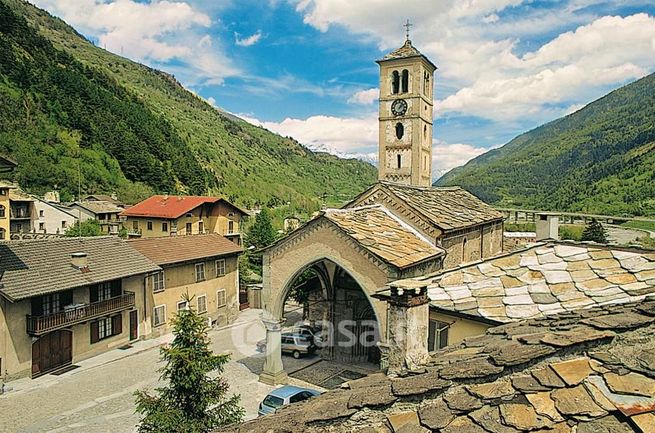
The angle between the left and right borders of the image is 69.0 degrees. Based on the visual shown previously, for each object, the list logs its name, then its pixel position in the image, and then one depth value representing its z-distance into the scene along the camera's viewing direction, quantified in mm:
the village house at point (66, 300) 22281
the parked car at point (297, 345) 25641
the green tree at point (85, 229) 49175
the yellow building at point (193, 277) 30547
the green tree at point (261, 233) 57062
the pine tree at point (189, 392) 13336
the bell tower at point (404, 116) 38656
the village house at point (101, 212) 58938
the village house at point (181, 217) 53250
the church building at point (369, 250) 19234
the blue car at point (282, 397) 18109
